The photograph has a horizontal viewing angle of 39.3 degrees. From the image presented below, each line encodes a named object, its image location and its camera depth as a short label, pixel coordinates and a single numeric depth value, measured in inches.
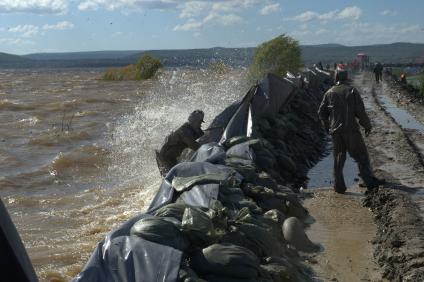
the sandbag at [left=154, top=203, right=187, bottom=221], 186.4
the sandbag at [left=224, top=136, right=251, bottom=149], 344.5
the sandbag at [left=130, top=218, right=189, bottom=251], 163.2
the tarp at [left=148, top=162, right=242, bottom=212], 220.1
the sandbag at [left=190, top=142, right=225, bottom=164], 281.3
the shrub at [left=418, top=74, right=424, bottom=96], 1059.9
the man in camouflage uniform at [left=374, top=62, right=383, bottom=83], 1451.9
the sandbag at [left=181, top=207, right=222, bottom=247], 174.6
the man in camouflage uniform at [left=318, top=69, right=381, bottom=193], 334.6
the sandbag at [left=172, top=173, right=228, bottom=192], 228.2
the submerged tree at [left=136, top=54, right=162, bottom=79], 2129.7
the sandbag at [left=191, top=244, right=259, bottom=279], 166.7
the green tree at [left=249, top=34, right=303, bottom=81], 911.7
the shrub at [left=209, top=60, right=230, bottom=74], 1266.0
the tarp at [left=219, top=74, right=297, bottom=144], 393.4
